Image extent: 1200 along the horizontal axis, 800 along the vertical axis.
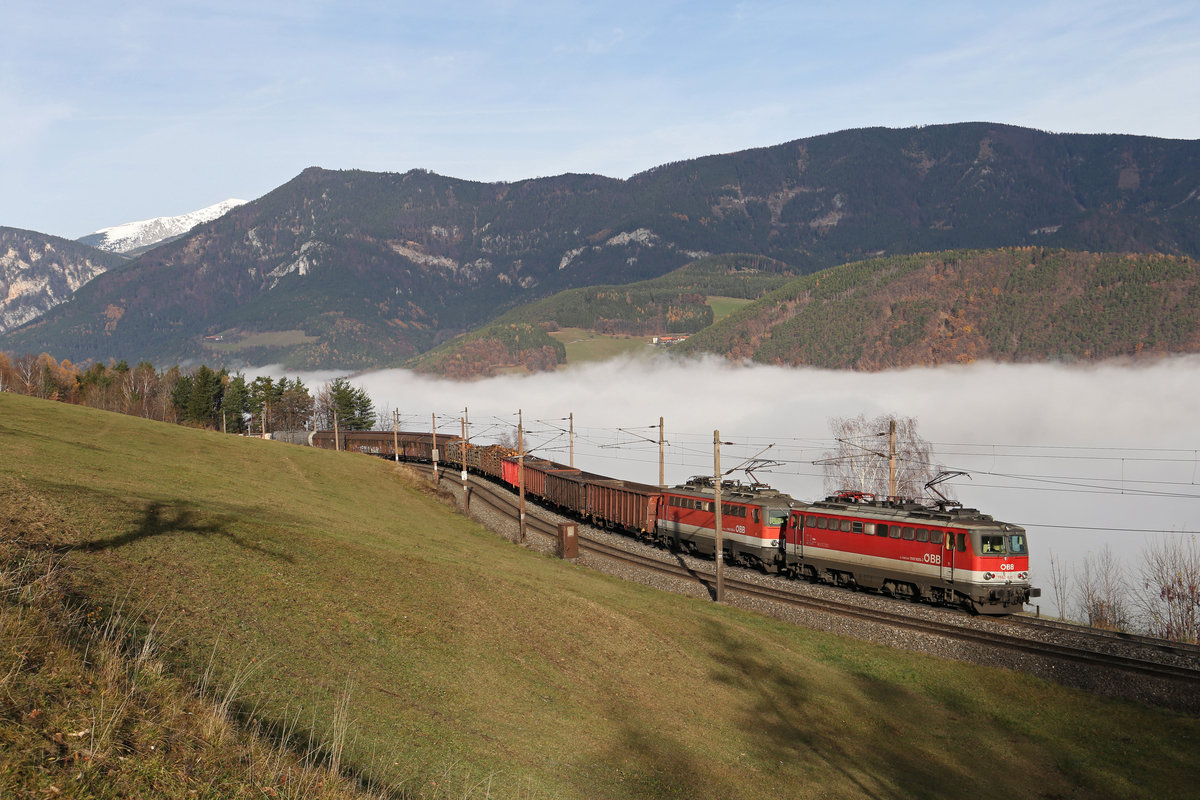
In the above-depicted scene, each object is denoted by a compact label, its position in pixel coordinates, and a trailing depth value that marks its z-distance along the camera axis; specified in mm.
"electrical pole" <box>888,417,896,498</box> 44719
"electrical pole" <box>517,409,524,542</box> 55075
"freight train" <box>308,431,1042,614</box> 36094
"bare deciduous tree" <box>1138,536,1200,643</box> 55469
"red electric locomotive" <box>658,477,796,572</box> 47469
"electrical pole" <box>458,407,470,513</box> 73662
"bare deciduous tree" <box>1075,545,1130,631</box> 52375
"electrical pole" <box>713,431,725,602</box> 40406
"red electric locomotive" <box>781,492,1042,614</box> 35875
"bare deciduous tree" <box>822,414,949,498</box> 124438
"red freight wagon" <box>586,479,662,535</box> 58094
